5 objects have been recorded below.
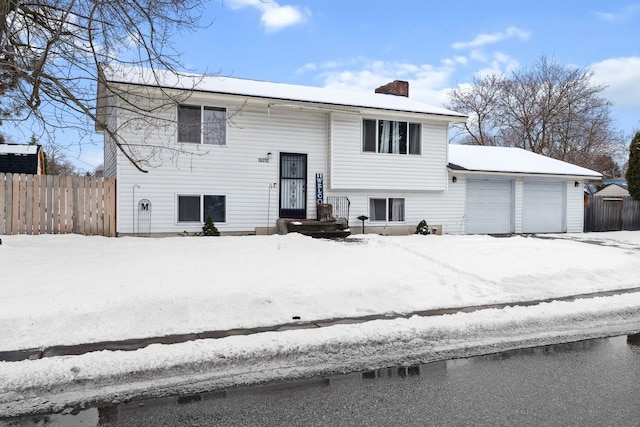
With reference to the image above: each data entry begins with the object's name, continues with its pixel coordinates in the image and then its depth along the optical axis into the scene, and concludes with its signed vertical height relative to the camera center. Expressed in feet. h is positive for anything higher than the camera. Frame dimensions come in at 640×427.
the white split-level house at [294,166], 46.06 +4.59
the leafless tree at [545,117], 122.31 +24.72
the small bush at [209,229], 46.11 -2.25
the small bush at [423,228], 55.83 -2.49
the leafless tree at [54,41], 27.86 +10.43
